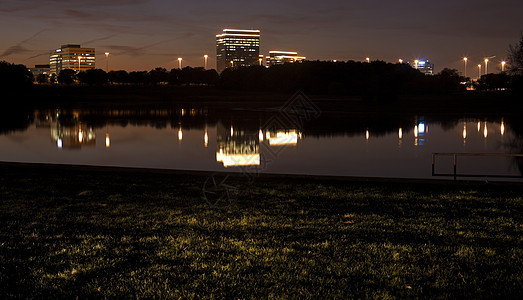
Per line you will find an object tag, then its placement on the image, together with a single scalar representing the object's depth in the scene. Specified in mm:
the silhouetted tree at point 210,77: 187250
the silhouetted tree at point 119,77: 189375
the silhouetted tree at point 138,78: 188750
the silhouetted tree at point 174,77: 191250
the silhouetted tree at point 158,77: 188000
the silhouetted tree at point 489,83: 142338
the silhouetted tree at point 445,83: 109125
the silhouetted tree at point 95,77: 174625
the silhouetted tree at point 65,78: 179750
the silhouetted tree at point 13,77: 105244
